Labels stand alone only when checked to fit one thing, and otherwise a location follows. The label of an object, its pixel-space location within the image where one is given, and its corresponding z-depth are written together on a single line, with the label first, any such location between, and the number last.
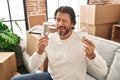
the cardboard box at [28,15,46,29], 2.58
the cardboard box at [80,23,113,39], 2.53
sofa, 1.35
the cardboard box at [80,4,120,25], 2.45
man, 1.32
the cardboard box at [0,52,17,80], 1.97
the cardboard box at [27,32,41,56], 2.22
